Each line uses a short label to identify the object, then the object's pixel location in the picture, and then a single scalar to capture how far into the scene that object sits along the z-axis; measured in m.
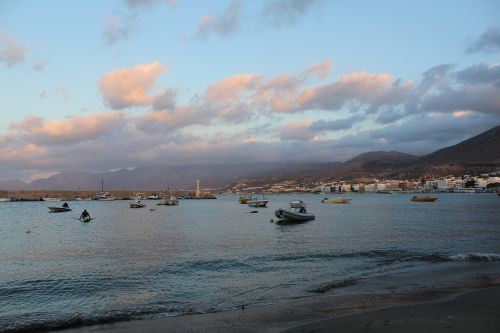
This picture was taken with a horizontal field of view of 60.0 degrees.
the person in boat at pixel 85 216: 71.38
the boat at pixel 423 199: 154.75
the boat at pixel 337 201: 157.62
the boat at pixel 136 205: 133.12
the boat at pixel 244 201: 160.88
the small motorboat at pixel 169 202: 157.88
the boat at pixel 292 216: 65.31
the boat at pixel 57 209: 105.44
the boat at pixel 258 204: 122.38
